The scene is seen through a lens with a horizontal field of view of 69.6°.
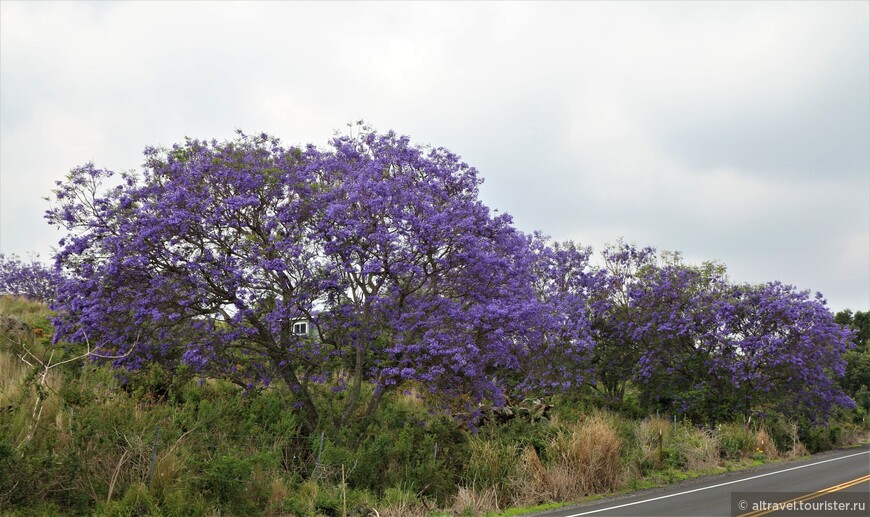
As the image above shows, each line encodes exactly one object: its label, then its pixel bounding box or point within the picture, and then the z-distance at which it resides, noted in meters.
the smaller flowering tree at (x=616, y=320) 27.70
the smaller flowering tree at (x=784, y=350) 25.34
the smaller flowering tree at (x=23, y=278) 32.69
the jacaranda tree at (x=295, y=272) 14.42
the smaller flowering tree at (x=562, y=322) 24.23
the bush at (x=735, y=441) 22.31
